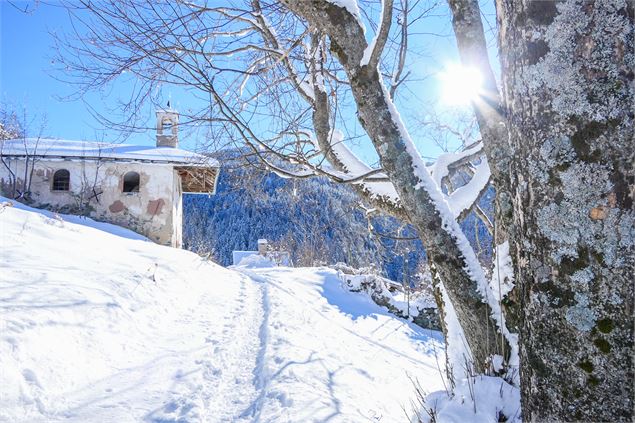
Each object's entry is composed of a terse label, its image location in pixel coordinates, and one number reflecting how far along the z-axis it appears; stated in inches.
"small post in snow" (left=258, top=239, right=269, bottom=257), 911.3
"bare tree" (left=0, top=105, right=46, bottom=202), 520.1
